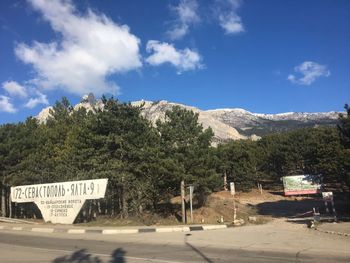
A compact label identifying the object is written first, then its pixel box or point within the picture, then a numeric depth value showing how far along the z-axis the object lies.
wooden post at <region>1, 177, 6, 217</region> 40.36
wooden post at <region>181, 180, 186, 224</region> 29.94
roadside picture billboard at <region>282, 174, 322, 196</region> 45.37
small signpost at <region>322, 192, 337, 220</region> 24.78
